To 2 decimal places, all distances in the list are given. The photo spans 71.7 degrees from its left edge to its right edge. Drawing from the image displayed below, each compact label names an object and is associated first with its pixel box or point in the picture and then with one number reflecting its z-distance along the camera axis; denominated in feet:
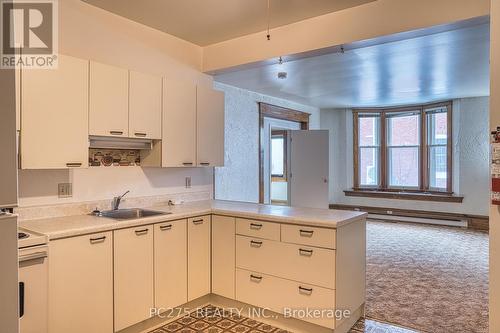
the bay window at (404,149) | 23.76
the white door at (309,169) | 23.27
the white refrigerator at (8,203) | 3.10
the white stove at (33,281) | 6.41
